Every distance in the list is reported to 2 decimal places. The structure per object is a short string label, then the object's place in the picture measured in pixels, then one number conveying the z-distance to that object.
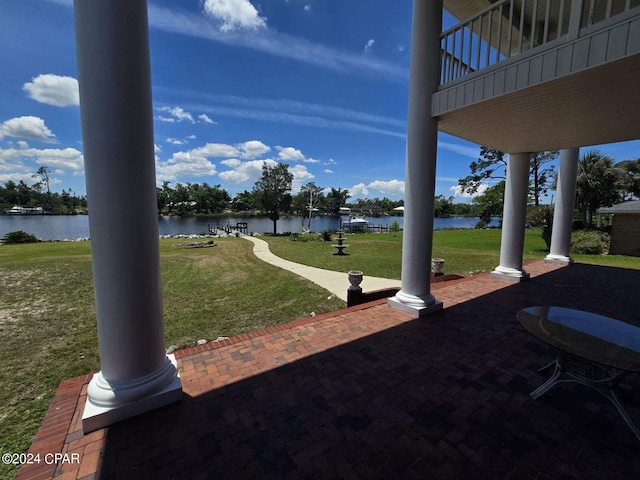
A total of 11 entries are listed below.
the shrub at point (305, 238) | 20.83
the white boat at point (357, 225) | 44.07
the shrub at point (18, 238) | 20.44
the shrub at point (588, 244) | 13.51
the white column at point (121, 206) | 2.10
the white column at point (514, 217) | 6.91
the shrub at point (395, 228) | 34.41
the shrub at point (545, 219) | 13.99
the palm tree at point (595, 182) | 20.52
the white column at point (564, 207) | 8.48
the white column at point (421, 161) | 4.22
